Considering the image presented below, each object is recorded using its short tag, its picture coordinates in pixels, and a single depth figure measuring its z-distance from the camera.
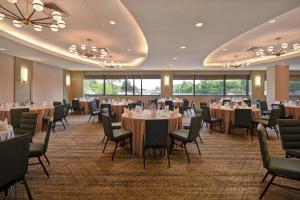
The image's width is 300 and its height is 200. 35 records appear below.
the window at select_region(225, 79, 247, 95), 15.04
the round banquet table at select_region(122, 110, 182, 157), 4.41
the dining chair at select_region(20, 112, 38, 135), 4.07
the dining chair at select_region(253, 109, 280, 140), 5.66
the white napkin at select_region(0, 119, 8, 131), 3.20
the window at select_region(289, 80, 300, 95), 15.09
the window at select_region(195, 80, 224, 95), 15.10
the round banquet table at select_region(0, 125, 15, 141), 3.04
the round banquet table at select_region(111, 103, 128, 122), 9.04
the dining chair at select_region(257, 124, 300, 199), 2.53
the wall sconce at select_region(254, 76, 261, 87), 14.63
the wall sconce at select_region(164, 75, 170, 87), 14.92
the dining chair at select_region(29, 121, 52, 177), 3.22
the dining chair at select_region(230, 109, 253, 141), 5.86
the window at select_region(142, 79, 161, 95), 15.22
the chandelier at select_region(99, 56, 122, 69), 10.83
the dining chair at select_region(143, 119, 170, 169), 3.78
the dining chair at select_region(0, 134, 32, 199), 2.13
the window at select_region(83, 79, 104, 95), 15.22
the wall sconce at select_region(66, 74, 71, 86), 14.30
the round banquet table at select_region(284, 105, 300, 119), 7.77
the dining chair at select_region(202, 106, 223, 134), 6.60
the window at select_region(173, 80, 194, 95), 15.20
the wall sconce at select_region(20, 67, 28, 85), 9.62
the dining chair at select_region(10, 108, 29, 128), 5.61
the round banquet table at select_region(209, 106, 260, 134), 6.54
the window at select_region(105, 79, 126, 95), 15.25
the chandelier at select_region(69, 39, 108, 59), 7.51
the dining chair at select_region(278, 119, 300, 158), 3.36
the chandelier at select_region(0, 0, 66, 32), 3.39
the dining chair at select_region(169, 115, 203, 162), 4.07
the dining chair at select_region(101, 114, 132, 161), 4.19
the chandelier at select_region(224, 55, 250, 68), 10.89
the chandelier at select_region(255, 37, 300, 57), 7.24
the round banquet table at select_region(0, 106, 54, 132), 6.04
